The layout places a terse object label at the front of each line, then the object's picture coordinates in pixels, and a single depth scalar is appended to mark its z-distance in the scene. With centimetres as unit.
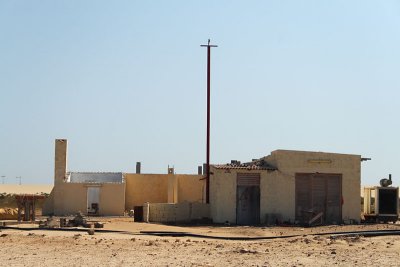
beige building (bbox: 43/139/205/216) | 4456
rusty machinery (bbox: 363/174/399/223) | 3988
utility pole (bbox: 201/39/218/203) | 3941
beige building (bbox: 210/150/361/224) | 3728
